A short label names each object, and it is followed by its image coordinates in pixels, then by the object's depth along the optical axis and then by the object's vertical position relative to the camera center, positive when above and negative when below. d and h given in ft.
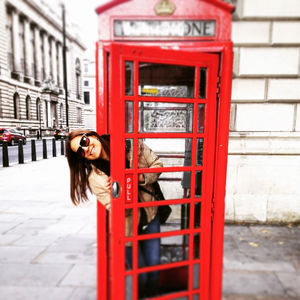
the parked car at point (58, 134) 98.45 -5.13
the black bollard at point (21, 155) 34.27 -4.71
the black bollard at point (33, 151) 37.10 -4.43
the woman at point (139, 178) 6.90 -1.55
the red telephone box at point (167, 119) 6.19 +0.07
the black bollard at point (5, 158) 31.21 -4.64
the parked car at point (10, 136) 61.00 -3.83
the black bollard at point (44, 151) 40.57 -4.91
